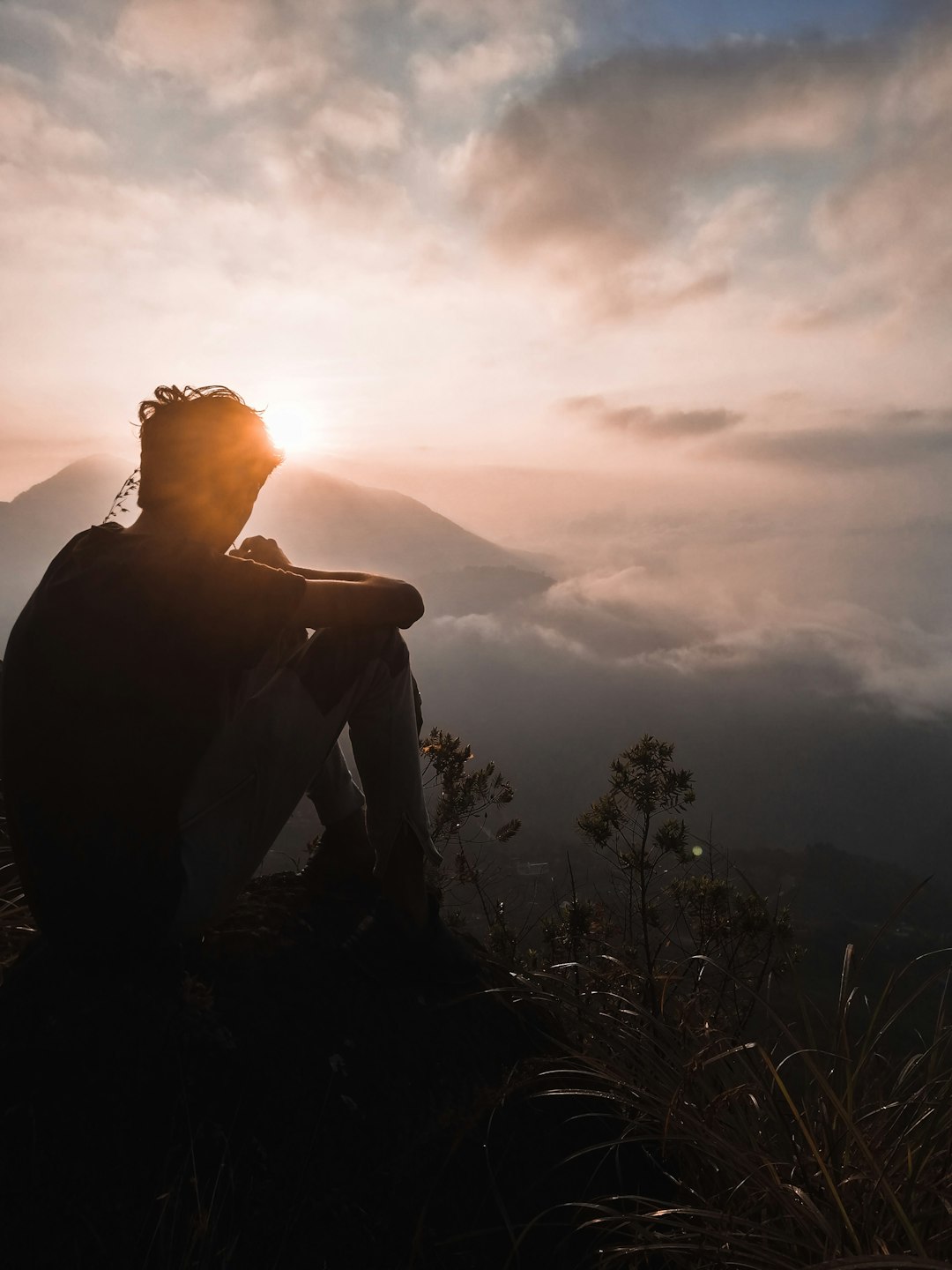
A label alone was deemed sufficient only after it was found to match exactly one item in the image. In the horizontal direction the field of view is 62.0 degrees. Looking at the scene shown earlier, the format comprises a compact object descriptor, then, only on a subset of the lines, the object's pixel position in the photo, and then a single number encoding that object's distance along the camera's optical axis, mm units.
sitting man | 2453
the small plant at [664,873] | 5664
